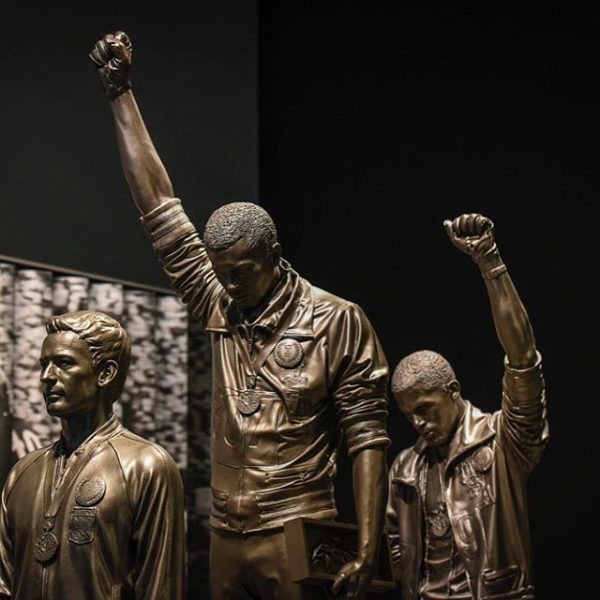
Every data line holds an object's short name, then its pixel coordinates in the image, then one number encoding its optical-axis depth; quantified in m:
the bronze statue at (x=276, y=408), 5.00
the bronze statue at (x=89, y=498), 4.81
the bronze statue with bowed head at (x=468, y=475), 6.93
